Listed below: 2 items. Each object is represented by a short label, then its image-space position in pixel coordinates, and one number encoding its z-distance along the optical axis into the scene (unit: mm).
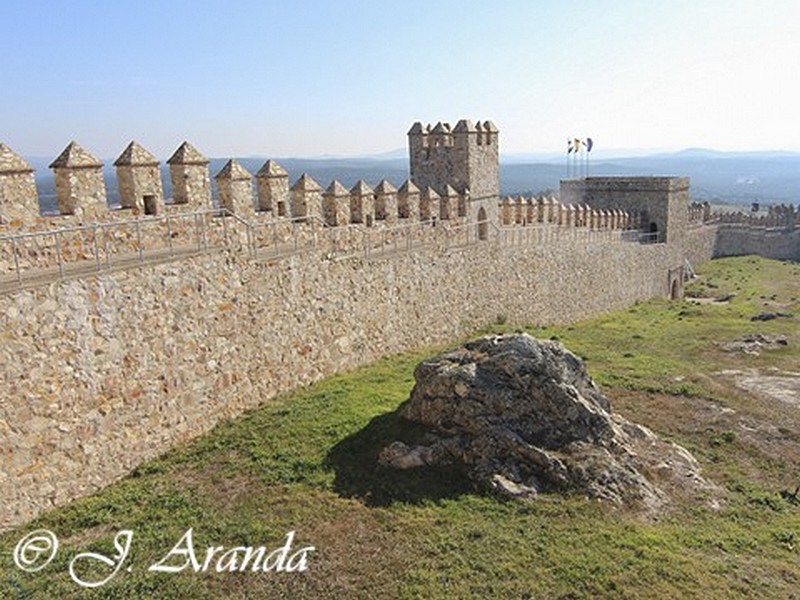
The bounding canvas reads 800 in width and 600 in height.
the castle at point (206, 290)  9127
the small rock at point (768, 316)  25244
